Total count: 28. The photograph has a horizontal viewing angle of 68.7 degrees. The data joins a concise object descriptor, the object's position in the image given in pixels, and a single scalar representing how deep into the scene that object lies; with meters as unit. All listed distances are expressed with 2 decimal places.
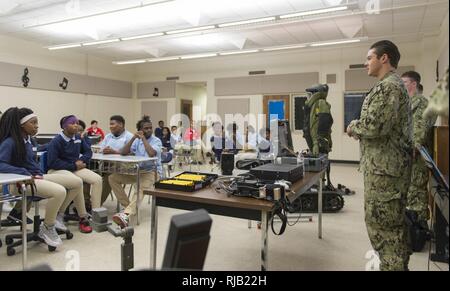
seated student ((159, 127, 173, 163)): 8.45
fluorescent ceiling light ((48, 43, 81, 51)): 8.13
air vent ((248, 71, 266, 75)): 10.35
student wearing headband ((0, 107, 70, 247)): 2.78
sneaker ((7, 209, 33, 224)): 3.42
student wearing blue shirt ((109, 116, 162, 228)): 3.88
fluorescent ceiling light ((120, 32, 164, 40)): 7.00
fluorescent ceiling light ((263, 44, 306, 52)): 8.00
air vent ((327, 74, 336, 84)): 9.45
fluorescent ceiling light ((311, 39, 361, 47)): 7.48
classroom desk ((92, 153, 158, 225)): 3.58
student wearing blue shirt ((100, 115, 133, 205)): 4.18
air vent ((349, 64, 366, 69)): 9.09
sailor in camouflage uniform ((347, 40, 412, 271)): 1.90
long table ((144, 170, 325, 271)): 1.68
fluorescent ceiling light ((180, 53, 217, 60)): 9.14
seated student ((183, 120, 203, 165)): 8.59
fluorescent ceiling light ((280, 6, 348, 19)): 5.15
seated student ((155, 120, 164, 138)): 9.51
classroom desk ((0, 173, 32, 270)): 2.35
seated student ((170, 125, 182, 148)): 8.46
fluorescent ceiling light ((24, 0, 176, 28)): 5.36
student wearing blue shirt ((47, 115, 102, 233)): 3.36
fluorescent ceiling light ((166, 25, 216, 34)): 6.39
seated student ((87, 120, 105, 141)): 7.78
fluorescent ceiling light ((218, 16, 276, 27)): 5.85
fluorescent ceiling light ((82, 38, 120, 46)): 7.71
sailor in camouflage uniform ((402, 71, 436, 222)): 3.10
